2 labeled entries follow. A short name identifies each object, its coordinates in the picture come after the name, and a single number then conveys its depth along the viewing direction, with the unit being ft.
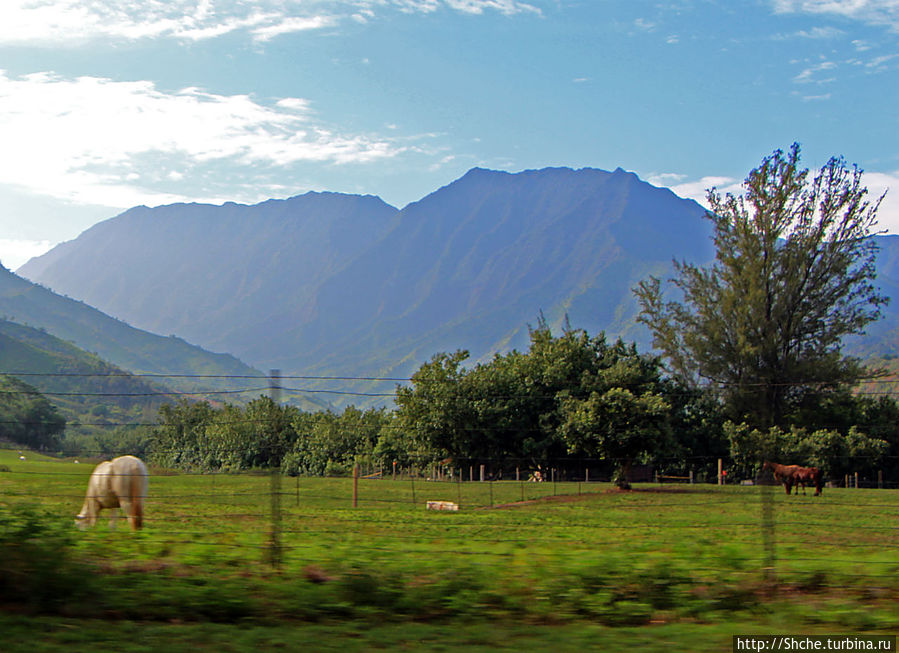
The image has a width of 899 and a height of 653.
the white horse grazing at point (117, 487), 49.21
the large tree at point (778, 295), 177.78
